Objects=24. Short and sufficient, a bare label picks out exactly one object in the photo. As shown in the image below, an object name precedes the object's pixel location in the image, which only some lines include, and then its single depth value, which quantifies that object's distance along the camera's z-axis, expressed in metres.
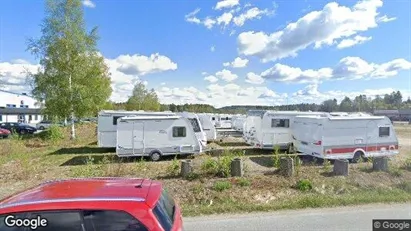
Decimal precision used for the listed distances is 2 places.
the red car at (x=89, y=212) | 2.55
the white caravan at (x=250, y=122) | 17.92
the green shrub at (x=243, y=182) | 7.62
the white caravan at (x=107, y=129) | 16.94
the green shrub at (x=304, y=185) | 7.45
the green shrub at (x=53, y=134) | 22.39
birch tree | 22.10
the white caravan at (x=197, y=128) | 15.59
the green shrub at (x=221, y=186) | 7.29
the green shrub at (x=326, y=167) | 9.38
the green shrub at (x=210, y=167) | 8.68
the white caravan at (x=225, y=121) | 37.91
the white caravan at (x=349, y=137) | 13.08
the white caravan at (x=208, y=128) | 21.23
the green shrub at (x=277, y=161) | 9.20
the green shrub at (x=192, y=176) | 8.36
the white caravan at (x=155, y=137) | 14.28
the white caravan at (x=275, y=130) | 16.66
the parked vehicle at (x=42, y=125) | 39.14
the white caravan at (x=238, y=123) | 30.89
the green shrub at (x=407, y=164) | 9.55
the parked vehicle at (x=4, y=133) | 28.88
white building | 51.56
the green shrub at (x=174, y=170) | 9.13
